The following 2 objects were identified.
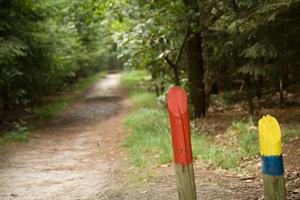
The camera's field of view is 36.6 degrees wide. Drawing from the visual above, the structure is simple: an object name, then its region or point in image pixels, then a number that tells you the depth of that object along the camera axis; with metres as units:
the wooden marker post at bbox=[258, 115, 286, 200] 3.33
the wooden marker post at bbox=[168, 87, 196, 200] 3.76
